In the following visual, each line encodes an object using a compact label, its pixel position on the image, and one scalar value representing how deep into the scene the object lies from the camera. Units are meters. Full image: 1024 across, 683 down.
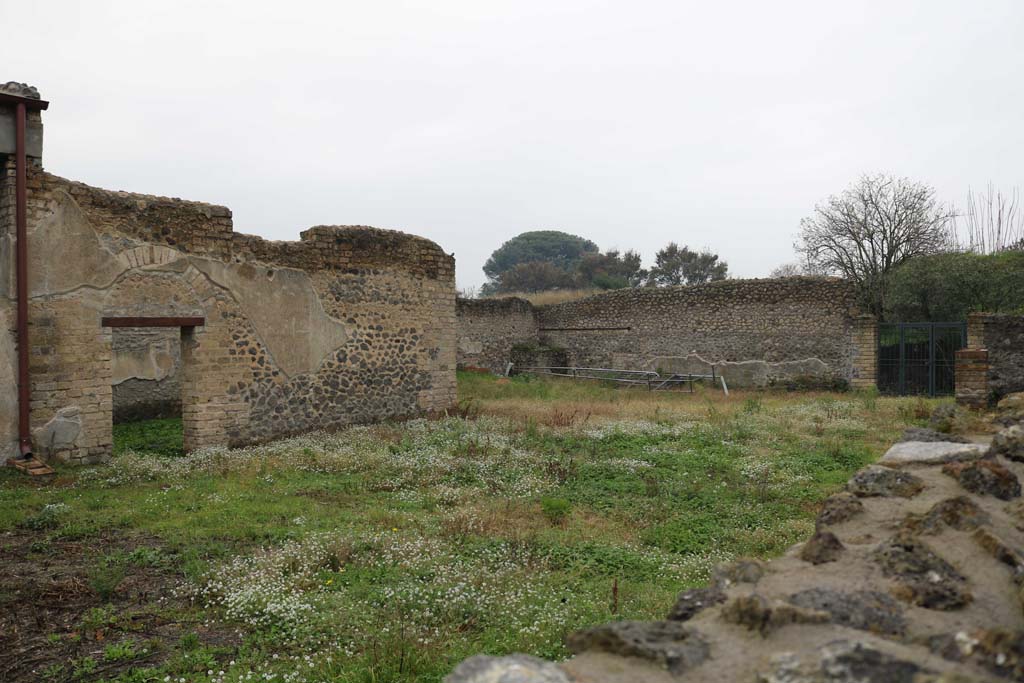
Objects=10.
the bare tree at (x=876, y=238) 24.06
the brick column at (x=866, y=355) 17.12
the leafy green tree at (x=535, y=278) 49.58
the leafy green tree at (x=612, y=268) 49.59
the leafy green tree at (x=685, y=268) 47.97
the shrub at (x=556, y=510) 6.21
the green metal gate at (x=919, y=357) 15.70
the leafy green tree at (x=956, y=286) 17.22
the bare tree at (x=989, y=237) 25.88
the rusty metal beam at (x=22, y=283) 7.88
